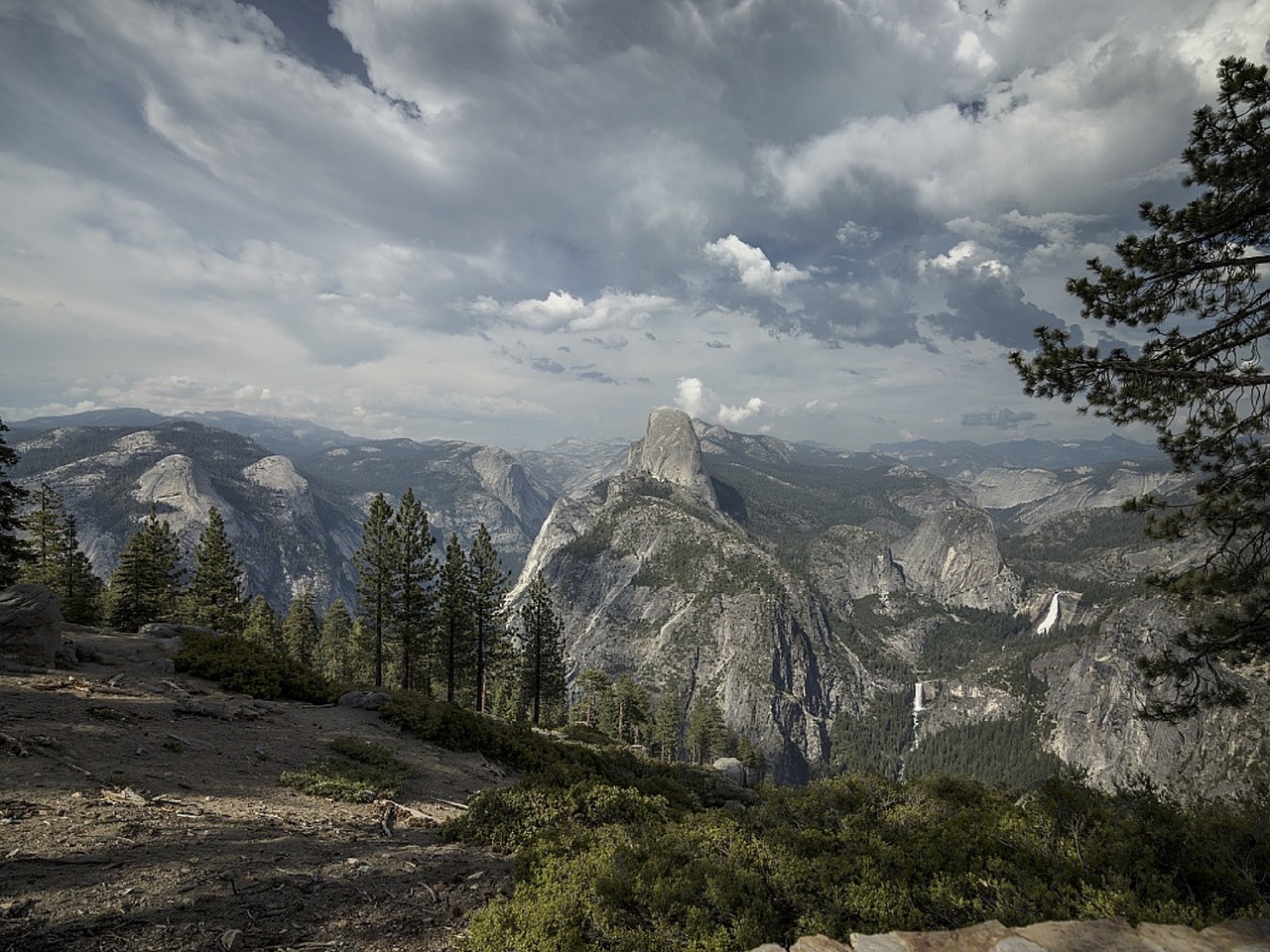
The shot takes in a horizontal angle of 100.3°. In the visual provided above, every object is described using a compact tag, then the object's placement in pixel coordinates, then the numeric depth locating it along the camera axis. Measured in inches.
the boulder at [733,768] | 1813.5
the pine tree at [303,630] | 2487.7
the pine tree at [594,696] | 2315.5
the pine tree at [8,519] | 1033.7
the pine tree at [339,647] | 2593.5
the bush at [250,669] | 836.0
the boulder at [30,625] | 701.3
